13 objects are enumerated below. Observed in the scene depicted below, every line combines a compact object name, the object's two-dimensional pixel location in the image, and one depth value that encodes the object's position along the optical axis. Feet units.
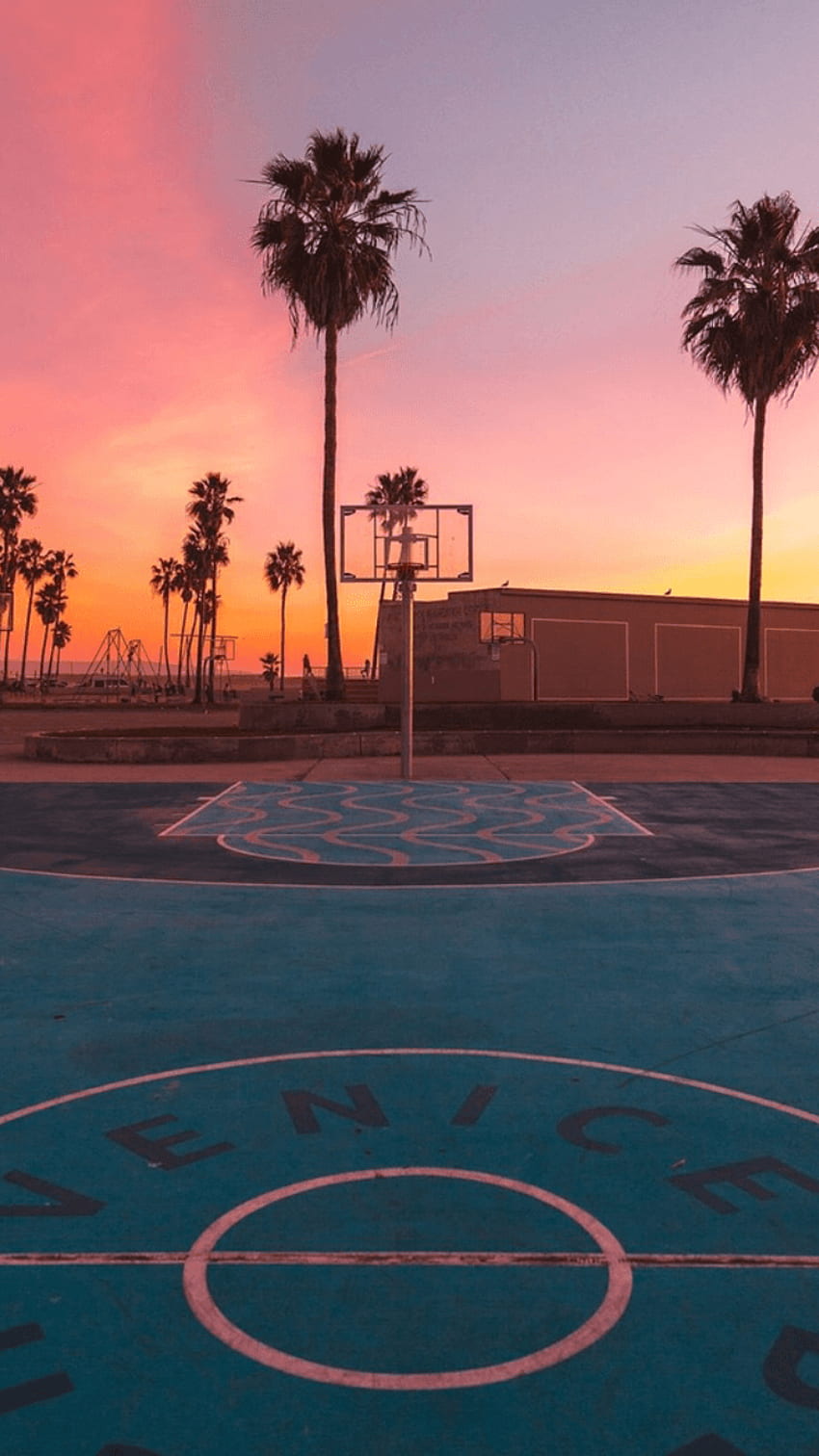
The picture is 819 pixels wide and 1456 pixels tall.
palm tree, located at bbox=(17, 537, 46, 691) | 363.15
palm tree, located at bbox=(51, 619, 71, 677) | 500.33
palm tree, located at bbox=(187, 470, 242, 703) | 258.98
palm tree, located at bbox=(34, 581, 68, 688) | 410.10
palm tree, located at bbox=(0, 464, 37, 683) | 268.21
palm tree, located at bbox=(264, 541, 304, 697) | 359.05
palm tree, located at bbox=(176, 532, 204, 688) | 284.41
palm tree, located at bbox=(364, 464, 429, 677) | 246.06
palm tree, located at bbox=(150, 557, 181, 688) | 397.39
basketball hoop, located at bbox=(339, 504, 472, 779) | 73.92
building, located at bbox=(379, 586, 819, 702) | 162.91
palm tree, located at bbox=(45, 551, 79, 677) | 401.86
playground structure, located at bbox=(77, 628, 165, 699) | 387.14
